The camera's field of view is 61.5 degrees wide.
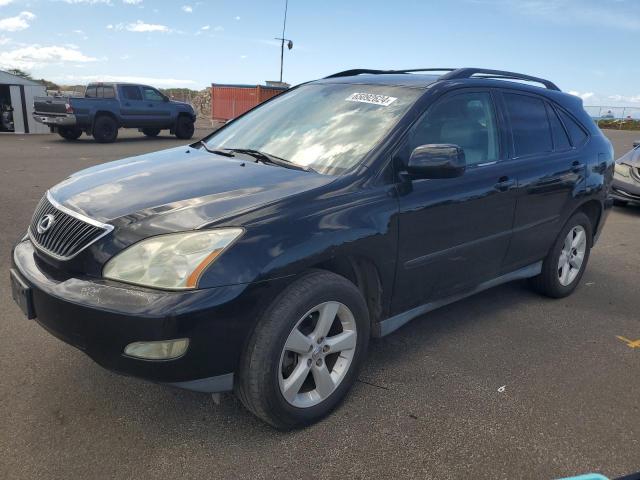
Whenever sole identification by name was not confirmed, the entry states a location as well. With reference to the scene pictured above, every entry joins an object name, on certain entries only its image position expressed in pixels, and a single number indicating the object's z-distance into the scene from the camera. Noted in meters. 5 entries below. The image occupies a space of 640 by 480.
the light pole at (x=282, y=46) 29.41
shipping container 24.73
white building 17.77
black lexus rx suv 2.23
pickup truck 15.70
